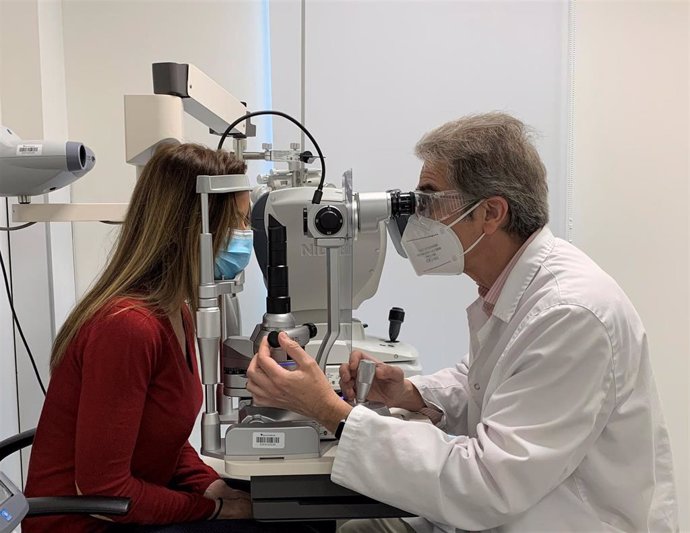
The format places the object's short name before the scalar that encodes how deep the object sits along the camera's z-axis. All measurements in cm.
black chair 96
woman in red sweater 99
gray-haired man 93
